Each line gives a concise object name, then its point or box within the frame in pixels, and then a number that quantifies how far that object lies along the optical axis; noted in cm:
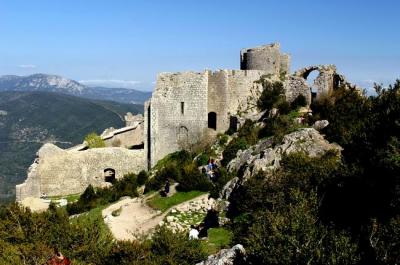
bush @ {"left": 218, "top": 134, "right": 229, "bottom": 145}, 3085
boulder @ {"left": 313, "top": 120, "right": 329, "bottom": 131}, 2525
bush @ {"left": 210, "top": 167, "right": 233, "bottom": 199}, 2449
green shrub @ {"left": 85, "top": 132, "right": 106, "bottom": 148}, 3629
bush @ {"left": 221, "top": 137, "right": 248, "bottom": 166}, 2791
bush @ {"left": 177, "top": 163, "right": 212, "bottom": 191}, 2620
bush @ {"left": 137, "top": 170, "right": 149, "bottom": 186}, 3150
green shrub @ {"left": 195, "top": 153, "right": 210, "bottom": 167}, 2953
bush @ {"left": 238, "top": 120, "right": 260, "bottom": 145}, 2845
